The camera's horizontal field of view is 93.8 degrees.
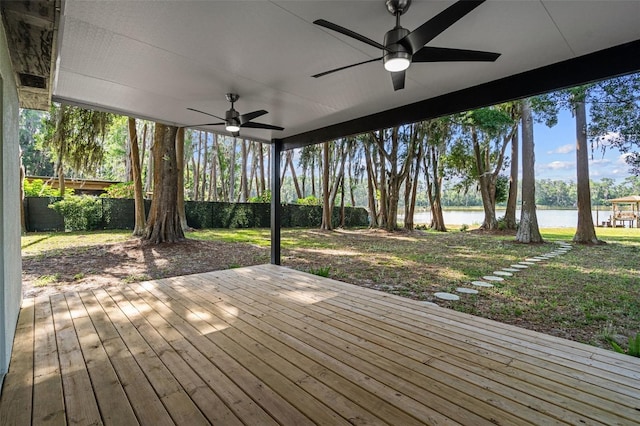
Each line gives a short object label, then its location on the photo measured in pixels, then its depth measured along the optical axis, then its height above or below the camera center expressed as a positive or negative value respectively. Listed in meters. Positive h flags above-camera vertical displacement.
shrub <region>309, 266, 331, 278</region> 4.64 -1.01
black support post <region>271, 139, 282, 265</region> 5.18 +0.17
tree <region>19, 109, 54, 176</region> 20.89 +4.17
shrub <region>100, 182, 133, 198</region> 11.00 +0.75
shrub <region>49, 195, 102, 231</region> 9.33 +0.04
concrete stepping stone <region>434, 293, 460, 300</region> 3.91 -1.18
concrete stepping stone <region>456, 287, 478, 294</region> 4.21 -1.19
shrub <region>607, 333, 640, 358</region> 2.14 -1.04
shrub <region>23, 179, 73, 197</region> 9.45 +0.77
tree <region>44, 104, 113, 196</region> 7.10 +1.90
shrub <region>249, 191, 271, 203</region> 13.98 +0.51
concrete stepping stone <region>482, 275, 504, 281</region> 4.90 -1.18
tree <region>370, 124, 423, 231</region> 12.48 +2.02
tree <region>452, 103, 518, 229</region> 10.48 +2.30
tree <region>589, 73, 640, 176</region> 5.45 +1.78
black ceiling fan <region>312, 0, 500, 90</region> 1.59 +1.01
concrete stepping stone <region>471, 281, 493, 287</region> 4.54 -1.18
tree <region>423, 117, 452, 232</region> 14.02 +1.41
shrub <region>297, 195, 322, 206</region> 15.01 +0.41
